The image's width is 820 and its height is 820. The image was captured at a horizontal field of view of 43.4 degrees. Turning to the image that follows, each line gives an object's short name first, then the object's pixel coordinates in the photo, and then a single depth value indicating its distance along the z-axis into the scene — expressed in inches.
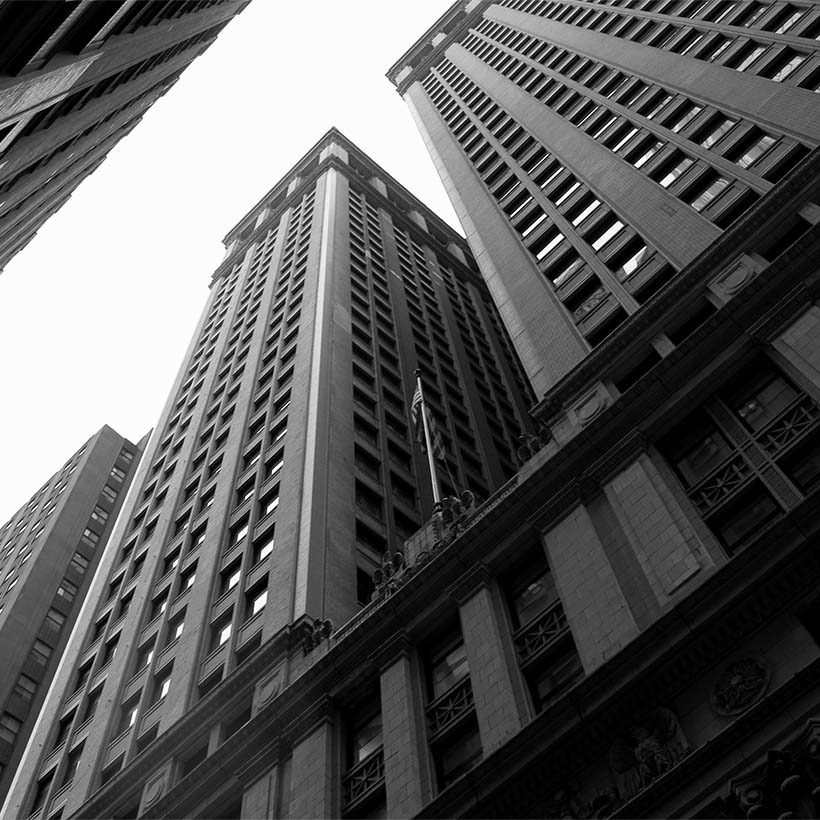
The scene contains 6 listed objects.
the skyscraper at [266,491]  1503.4
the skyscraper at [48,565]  2603.3
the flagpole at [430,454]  1384.1
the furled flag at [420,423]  1540.4
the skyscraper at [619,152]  1609.3
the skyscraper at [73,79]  1145.4
